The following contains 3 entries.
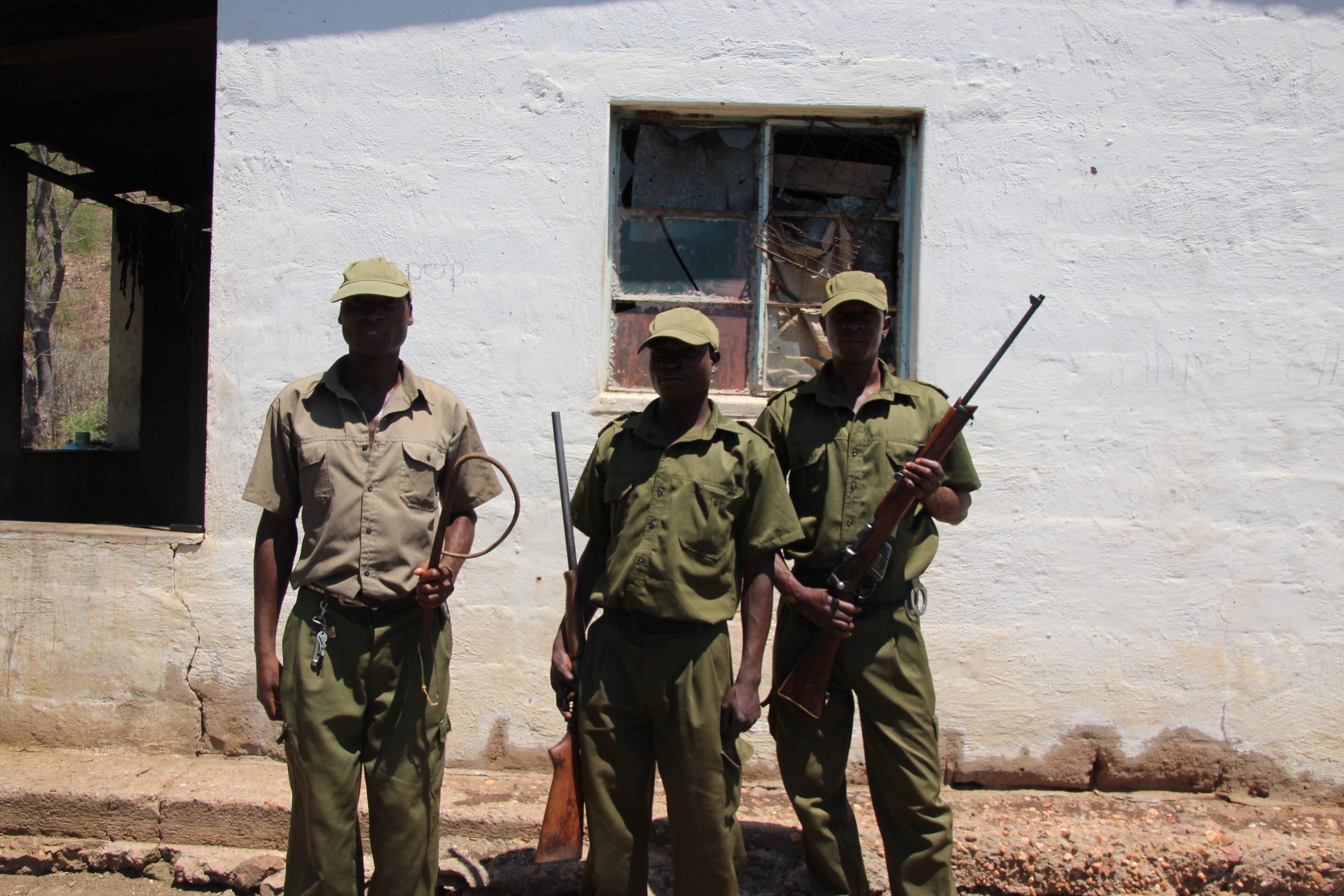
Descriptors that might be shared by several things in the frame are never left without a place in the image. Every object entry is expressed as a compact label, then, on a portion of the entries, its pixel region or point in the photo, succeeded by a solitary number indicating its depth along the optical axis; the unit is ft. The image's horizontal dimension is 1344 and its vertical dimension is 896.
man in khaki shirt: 7.66
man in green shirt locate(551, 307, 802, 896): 7.56
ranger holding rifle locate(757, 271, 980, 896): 8.27
